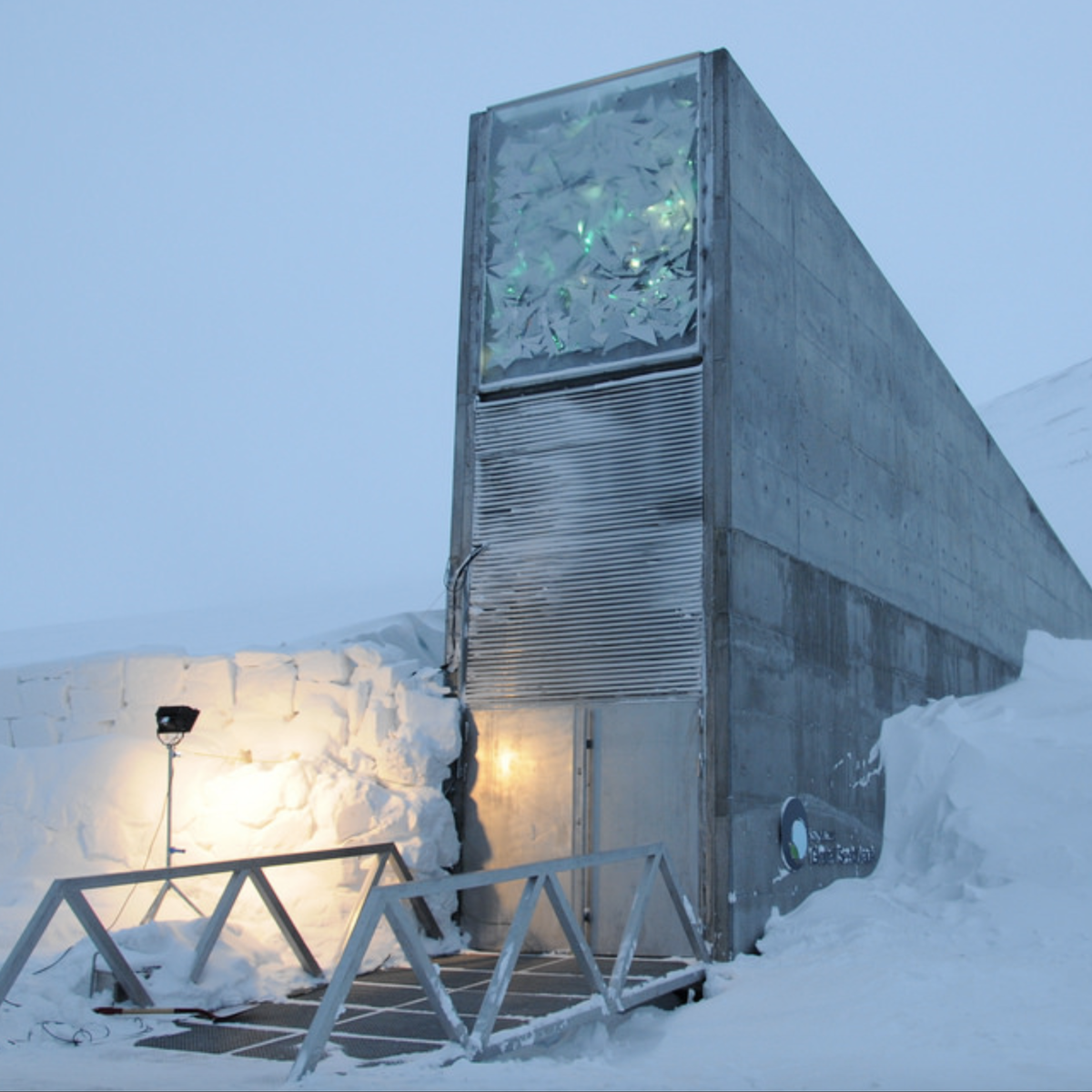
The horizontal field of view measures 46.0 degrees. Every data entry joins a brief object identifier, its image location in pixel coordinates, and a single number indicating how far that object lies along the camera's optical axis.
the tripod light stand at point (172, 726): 8.09
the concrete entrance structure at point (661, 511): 8.11
